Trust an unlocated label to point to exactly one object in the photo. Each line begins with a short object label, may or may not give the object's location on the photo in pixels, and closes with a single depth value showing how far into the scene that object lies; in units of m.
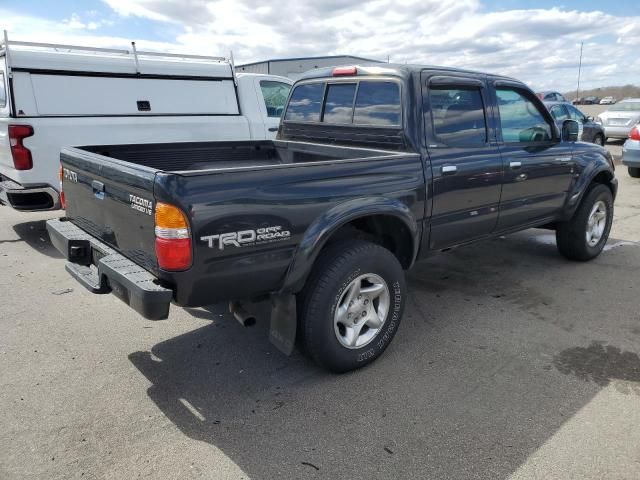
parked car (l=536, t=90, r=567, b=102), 22.20
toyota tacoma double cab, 2.56
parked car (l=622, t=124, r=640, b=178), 10.27
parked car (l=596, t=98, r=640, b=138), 16.05
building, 25.88
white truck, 5.79
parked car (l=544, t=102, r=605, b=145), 13.41
